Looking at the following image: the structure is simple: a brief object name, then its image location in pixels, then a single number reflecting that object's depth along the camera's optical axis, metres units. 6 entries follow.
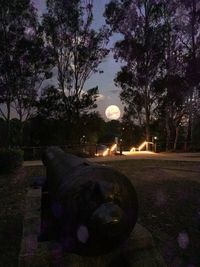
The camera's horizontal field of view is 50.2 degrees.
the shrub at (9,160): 7.47
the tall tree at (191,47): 14.88
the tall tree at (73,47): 14.69
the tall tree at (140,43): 15.32
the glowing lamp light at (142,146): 15.60
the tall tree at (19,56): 14.13
